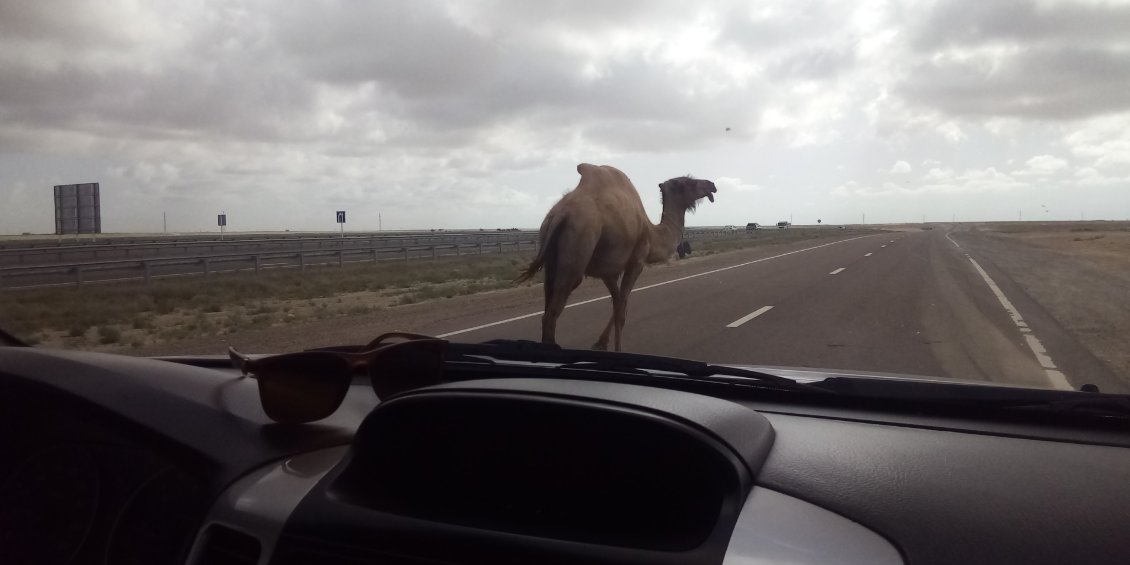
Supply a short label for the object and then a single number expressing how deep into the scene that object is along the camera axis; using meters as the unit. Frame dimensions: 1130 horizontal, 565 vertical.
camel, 9.01
